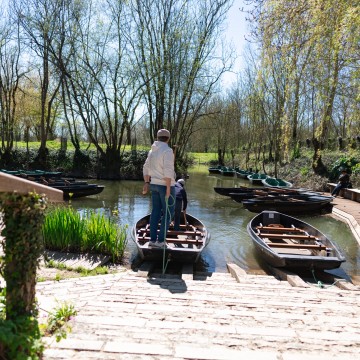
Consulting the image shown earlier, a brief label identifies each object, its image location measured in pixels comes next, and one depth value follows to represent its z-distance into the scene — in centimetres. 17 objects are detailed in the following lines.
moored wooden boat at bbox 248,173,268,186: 2617
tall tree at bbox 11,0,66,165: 2416
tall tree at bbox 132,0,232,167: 2534
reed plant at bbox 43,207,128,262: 650
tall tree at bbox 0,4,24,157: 2578
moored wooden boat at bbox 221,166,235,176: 3571
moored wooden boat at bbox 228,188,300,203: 1546
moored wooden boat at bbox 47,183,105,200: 1583
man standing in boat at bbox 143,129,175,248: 552
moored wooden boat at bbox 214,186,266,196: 1722
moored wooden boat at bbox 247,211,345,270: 627
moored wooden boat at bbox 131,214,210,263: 618
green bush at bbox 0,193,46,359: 203
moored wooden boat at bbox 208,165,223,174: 3834
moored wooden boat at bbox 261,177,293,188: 2109
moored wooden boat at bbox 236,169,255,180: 3150
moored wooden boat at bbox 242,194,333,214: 1370
